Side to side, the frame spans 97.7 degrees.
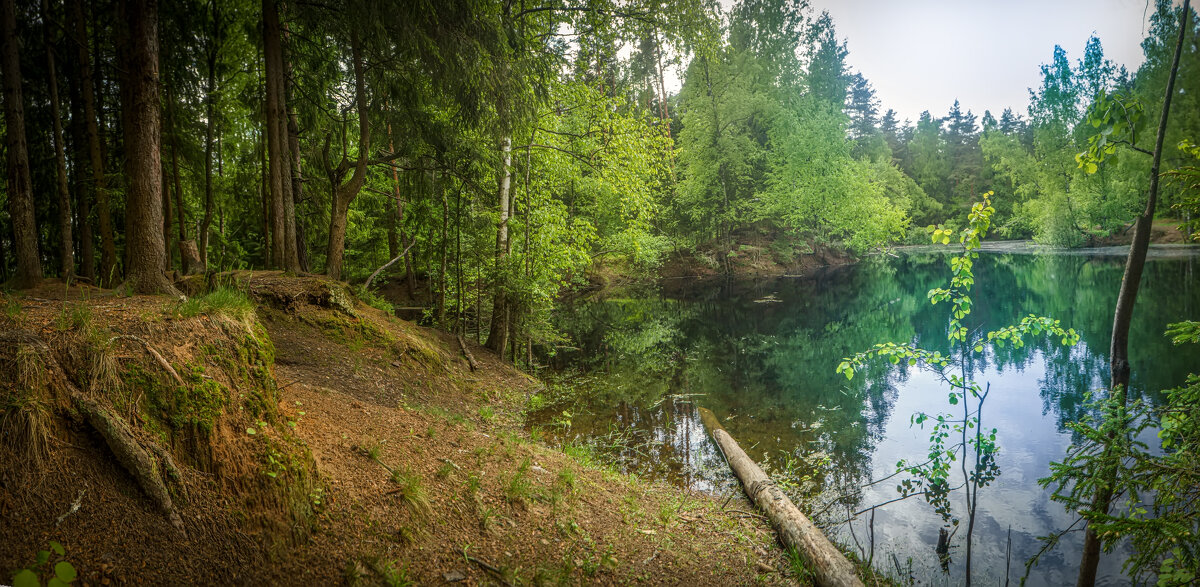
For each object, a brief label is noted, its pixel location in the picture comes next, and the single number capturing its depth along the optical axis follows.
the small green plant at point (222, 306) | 4.14
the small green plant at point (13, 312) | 3.39
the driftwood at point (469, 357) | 11.64
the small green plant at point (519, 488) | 5.47
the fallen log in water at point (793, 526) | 5.21
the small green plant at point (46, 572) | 1.23
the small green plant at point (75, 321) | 3.37
